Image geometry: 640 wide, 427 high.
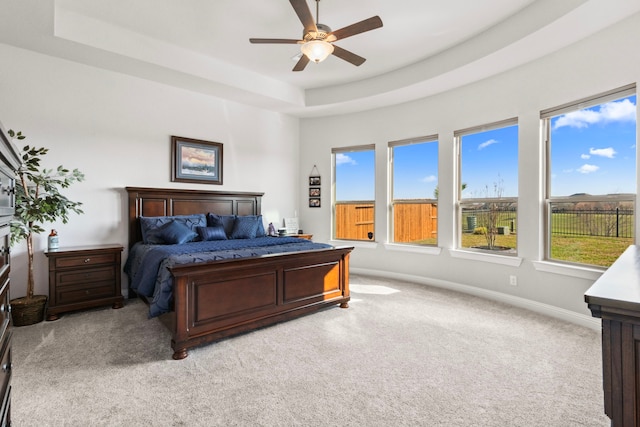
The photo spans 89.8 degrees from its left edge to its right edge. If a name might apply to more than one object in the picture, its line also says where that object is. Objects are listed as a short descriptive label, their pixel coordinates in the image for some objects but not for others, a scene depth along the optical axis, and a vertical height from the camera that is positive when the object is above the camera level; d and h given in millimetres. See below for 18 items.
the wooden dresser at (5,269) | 1098 -204
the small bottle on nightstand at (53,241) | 3379 -302
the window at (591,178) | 2918 +331
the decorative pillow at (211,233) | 4035 -272
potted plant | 3031 +56
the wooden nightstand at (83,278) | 3232 -697
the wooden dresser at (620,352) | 742 -332
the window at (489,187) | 3902 +314
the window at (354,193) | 5453 +334
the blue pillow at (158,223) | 3797 -136
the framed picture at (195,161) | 4496 +751
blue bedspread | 2543 -387
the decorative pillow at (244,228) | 4375 -221
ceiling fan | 2574 +1531
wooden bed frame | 2481 -707
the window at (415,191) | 4805 +325
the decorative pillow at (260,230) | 4651 -264
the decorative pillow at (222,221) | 4446 -125
